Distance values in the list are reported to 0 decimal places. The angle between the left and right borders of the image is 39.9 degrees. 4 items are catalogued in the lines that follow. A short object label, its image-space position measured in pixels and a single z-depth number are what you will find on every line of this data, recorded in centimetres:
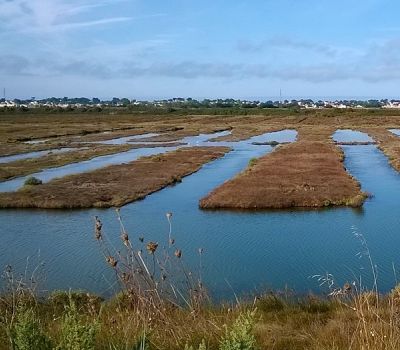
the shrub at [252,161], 3642
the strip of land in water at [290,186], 2423
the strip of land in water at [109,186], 2498
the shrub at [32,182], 2912
